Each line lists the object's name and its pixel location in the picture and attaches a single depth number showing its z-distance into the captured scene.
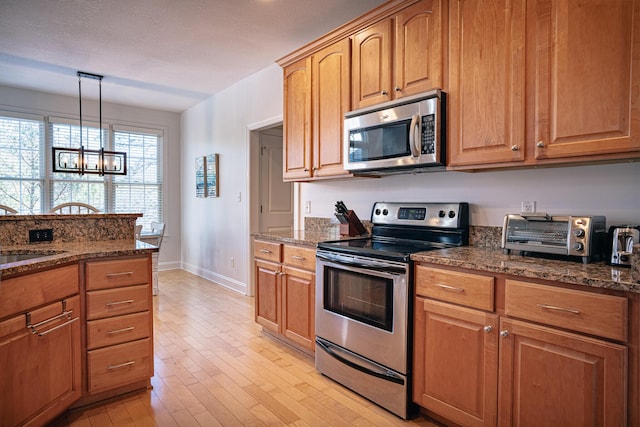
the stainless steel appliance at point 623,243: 1.56
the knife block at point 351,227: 2.91
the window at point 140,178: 5.89
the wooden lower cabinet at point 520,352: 1.37
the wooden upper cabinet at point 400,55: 2.19
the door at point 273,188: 4.79
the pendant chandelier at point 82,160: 4.29
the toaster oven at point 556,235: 1.66
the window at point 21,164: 5.01
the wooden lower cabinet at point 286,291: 2.70
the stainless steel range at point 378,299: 2.03
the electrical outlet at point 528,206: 2.11
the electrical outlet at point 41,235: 2.41
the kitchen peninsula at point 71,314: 1.70
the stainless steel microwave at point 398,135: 2.16
